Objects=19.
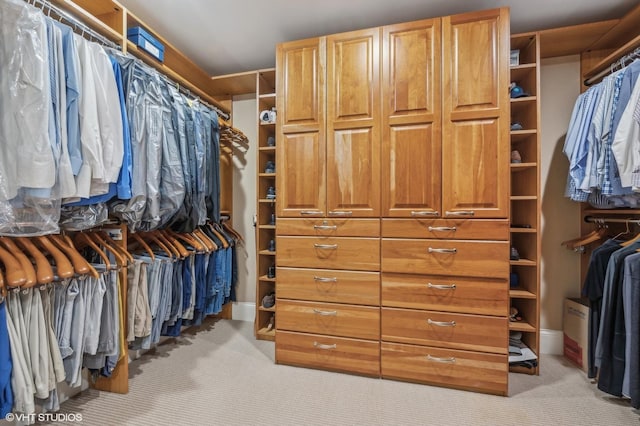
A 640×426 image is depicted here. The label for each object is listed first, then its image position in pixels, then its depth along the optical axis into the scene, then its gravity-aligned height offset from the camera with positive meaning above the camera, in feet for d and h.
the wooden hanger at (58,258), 4.18 -0.72
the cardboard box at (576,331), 6.29 -2.85
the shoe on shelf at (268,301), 7.92 -2.58
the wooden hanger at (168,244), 6.62 -0.76
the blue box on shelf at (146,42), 5.85 +3.77
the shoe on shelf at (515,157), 6.66 +1.33
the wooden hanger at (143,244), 6.11 -0.71
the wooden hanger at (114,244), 5.35 -0.61
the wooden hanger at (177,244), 6.71 -0.78
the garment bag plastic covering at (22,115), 3.51 +1.27
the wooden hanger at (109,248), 5.17 -0.66
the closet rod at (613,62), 5.48 +3.33
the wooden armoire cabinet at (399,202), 5.37 +0.22
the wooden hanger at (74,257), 4.45 -0.73
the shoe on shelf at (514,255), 6.61 -1.03
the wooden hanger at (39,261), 3.94 -0.72
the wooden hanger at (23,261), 3.77 -0.68
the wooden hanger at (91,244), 4.95 -0.59
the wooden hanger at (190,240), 7.10 -0.73
